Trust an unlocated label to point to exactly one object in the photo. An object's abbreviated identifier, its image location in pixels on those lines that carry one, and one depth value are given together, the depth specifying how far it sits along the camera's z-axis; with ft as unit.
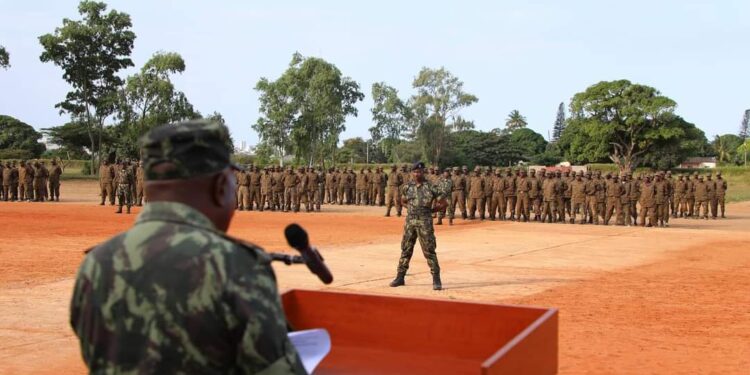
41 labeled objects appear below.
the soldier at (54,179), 111.04
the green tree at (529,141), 291.77
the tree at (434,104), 223.10
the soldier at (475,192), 90.58
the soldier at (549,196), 87.76
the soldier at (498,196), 90.27
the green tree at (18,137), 233.76
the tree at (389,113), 224.74
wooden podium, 13.57
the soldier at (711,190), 101.71
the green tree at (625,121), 222.07
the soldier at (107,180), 100.27
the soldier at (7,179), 112.57
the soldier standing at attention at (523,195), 88.43
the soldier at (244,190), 103.19
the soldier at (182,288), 6.60
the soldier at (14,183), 112.78
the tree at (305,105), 188.24
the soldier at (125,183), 83.51
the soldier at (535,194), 88.74
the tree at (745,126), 462.60
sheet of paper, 8.80
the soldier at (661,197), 83.41
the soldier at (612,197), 85.35
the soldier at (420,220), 37.22
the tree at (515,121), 382.22
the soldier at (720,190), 101.21
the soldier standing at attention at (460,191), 91.09
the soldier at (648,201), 83.05
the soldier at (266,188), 100.99
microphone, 8.36
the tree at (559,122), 438.81
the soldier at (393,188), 93.35
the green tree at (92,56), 165.89
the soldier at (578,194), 88.29
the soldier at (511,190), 90.27
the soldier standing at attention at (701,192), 101.91
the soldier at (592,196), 86.94
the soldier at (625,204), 84.94
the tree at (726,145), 295.69
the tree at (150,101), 169.92
